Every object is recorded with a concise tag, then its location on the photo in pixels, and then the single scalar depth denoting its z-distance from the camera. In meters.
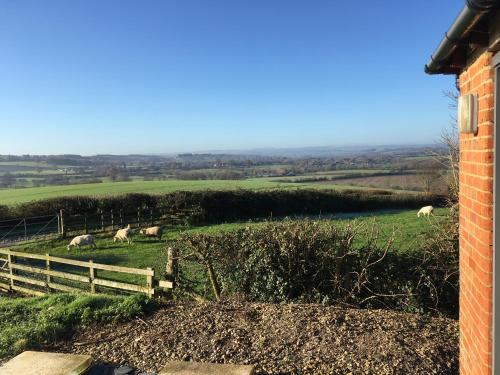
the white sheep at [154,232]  22.39
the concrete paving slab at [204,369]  4.26
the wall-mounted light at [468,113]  3.05
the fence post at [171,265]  8.14
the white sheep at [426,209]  24.37
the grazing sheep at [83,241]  20.41
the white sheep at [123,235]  21.80
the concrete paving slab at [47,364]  4.41
